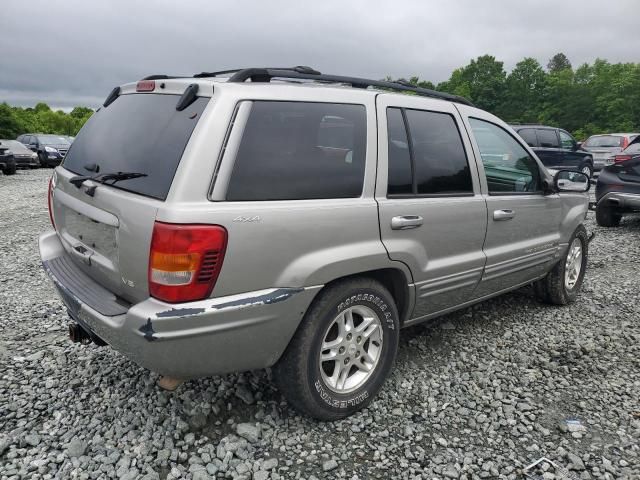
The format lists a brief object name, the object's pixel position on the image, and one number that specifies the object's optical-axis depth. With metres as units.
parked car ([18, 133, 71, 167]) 20.36
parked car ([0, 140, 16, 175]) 16.19
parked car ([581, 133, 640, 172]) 15.58
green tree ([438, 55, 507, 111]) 71.25
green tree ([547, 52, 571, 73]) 92.69
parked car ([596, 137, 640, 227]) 7.51
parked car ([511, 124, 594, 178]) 14.51
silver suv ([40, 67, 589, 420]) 2.11
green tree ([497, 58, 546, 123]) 68.25
